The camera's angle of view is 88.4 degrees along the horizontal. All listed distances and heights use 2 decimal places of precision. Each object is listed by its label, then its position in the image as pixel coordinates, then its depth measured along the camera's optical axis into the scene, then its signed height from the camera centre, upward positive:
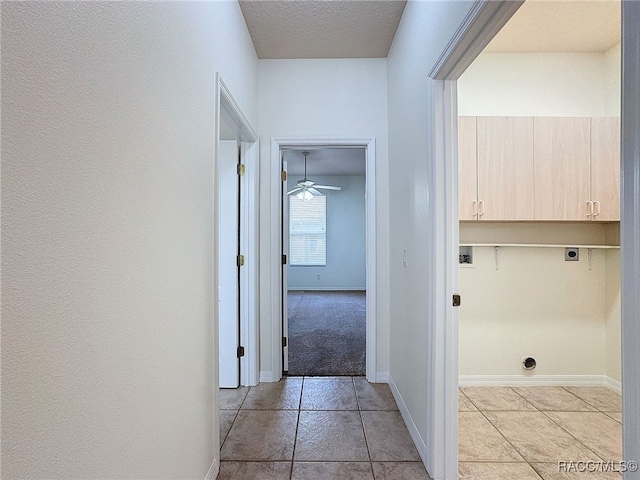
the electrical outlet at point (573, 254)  2.79 -0.12
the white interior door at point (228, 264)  2.64 -0.19
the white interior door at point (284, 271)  2.95 -0.28
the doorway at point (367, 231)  2.82 +0.08
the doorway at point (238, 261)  2.65 -0.17
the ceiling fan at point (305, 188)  5.94 +0.99
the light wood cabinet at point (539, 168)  2.55 +0.56
